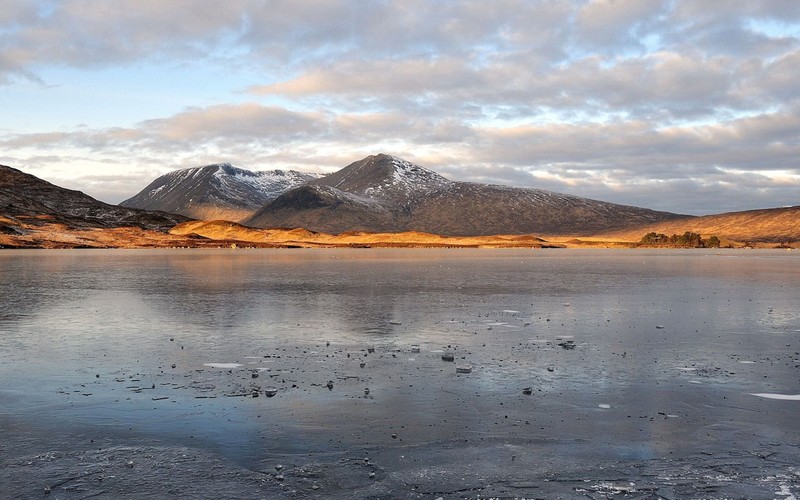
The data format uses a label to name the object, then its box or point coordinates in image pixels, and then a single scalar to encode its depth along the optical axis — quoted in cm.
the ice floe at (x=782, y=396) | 1362
